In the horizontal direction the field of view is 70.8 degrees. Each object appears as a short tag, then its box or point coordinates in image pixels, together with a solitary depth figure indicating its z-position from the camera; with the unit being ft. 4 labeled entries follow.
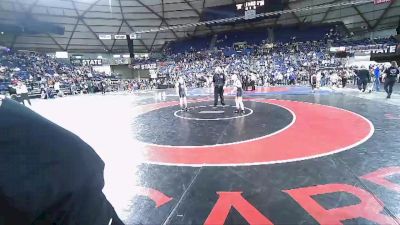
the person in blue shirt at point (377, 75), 55.71
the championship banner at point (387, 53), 98.34
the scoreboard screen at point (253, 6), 106.73
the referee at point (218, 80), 42.63
